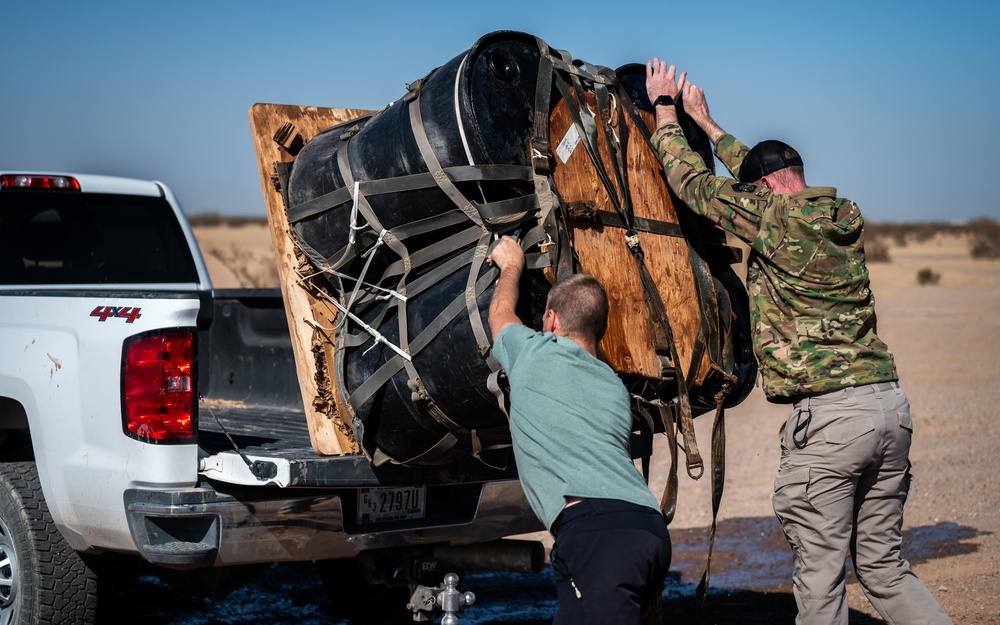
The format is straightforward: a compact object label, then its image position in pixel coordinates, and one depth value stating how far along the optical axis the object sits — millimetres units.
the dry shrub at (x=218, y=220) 78288
